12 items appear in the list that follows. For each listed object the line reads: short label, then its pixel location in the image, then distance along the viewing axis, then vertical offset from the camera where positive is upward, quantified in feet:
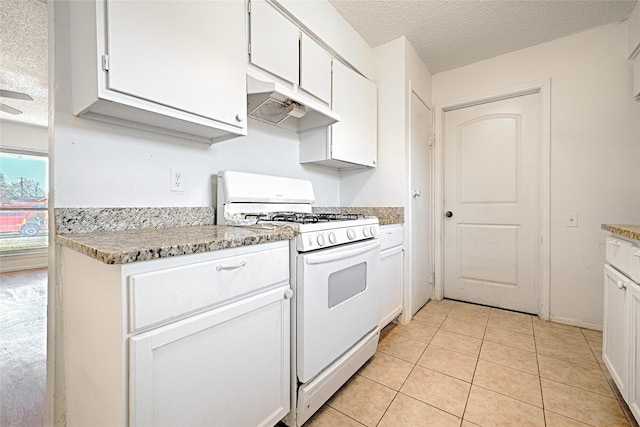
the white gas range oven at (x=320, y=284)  3.94 -1.17
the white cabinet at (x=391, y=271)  6.58 -1.51
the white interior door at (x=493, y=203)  8.29 +0.26
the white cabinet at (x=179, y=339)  2.39 -1.30
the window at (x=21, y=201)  14.92 +0.53
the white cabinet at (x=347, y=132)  6.69 +2.01
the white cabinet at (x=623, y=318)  3.75 -1.59
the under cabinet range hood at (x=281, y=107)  4.75 +2.03
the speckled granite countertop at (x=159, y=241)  2.32 -0.31
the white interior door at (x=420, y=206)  8.05 +0.15
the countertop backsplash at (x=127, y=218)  3.58 -0.11
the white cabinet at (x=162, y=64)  3.14 +1.86
